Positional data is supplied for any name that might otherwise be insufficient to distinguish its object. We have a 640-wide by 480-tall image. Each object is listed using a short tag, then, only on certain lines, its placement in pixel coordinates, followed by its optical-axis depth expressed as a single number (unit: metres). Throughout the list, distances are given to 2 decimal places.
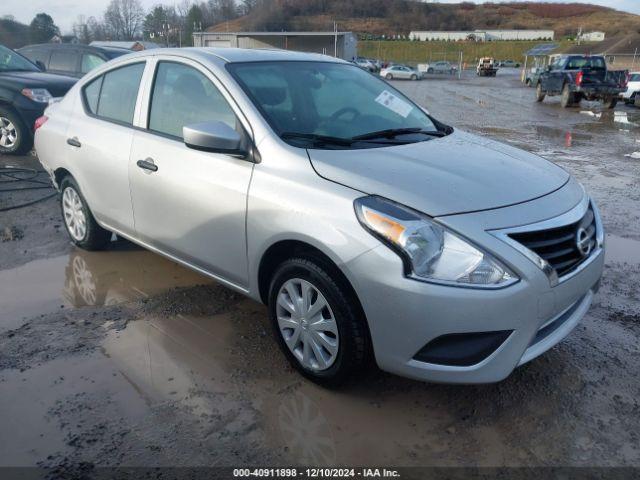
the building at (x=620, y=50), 40.84
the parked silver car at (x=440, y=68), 60.00
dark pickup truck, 18.38
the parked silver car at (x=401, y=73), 46.22
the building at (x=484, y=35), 116.62
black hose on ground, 6.47
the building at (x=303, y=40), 55.91
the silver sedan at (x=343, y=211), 2.32
